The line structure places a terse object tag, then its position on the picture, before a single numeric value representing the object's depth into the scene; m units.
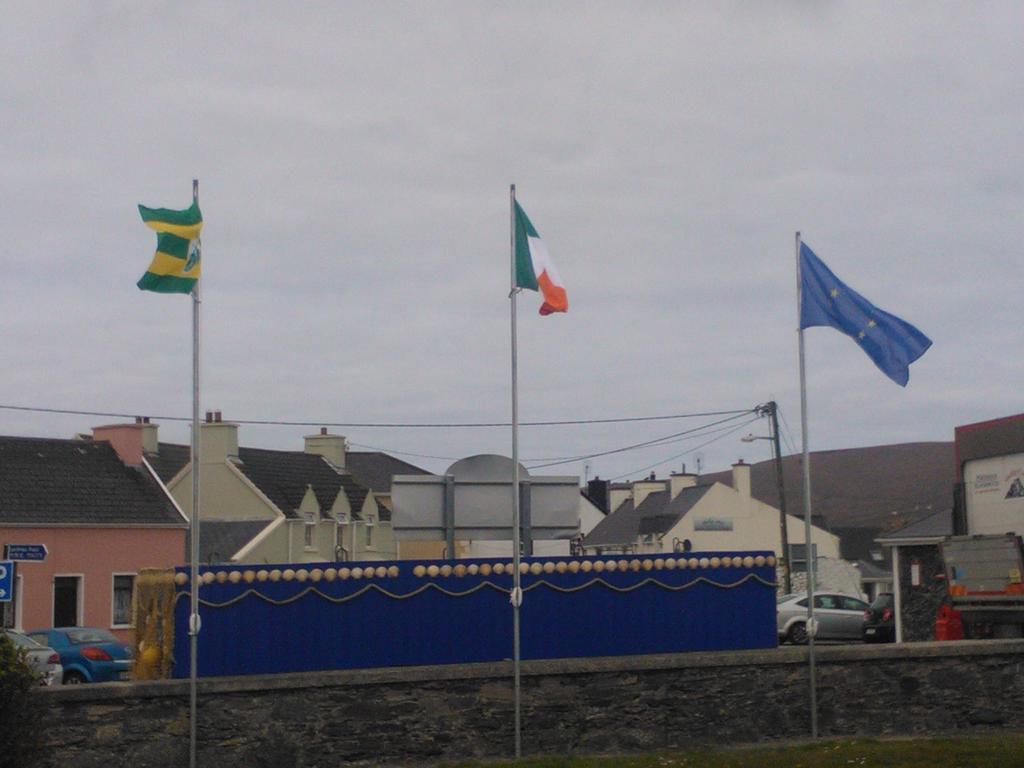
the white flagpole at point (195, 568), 14.32
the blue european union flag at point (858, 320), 16.55
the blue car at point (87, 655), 27.97
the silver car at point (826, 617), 37.28
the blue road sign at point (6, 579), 18.28
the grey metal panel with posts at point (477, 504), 18.30
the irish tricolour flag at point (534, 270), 15.96
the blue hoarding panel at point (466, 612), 15.31
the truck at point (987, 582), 19.42
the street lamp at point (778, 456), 46.59
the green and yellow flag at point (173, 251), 14.46
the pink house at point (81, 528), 41.59
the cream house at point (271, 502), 53.94
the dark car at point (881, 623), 35.59
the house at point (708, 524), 65.69
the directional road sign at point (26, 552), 21.81
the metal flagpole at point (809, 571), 16.11
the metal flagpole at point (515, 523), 15.43
